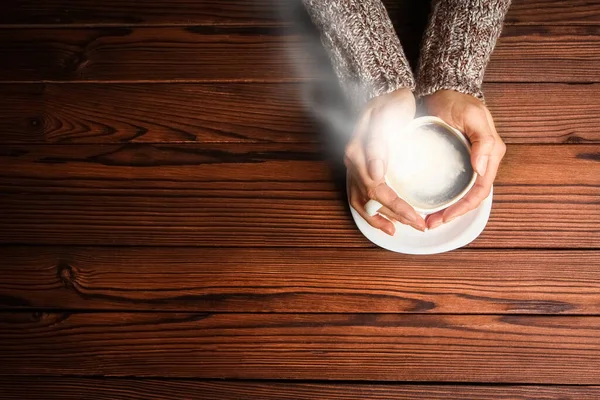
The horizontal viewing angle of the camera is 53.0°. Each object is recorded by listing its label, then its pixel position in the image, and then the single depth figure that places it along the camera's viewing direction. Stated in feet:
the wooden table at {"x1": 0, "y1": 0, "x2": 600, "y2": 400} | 3.45
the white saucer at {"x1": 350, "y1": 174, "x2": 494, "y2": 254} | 3.22
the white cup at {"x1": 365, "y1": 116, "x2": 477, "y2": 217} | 2.57
